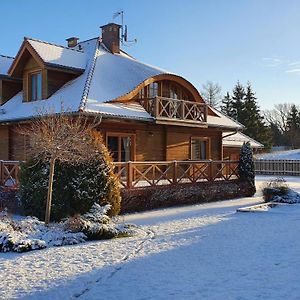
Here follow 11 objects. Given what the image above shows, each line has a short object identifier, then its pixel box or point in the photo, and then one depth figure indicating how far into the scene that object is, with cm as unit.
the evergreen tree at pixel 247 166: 1966
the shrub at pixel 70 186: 1180
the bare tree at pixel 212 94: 5841
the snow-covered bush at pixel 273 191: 1703
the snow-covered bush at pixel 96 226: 1006
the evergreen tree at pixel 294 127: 6100
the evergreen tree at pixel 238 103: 5244
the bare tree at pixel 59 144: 1088
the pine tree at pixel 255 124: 5038
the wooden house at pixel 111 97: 1738
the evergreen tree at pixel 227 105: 5578
